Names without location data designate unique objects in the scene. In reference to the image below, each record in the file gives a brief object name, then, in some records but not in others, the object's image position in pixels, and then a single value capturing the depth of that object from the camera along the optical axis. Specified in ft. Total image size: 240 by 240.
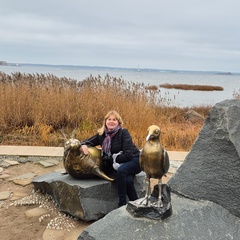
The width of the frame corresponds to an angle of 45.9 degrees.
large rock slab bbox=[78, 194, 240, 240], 6.33
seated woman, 9.49
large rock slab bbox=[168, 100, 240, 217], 7.74
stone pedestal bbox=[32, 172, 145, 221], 9.24
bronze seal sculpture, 9.51
